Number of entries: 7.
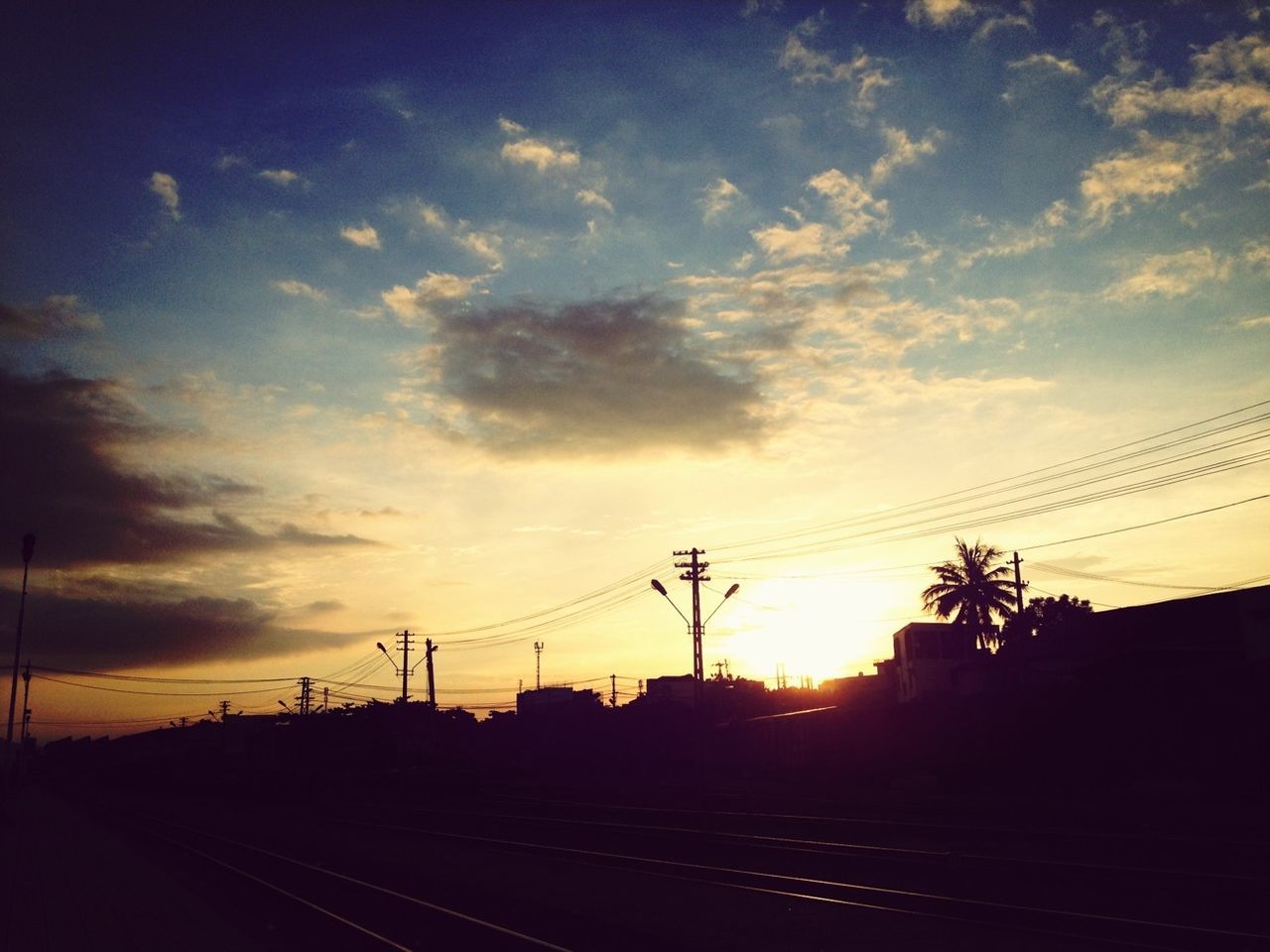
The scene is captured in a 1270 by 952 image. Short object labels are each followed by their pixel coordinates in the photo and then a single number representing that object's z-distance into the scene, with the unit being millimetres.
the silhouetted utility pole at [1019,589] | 61259
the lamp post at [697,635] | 51362
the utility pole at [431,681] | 76812
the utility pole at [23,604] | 32594
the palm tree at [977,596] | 65562
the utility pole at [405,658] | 83812
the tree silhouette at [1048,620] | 53672
